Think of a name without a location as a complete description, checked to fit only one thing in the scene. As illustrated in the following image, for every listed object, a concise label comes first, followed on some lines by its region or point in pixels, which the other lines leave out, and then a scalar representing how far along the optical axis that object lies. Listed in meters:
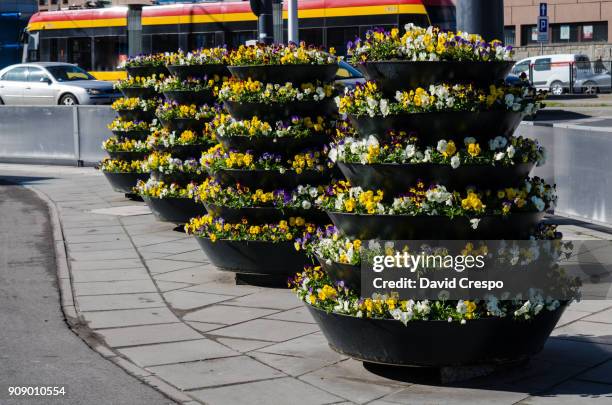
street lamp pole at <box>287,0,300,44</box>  25.41
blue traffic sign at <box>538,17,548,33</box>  41.16
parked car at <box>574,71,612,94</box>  43.41
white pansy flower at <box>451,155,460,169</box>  6.71
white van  44.53
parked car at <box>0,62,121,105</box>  31.16
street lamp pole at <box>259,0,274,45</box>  18.95
